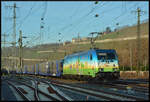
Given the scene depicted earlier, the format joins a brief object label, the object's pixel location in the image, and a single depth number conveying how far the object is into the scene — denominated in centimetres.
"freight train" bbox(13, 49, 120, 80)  2473
